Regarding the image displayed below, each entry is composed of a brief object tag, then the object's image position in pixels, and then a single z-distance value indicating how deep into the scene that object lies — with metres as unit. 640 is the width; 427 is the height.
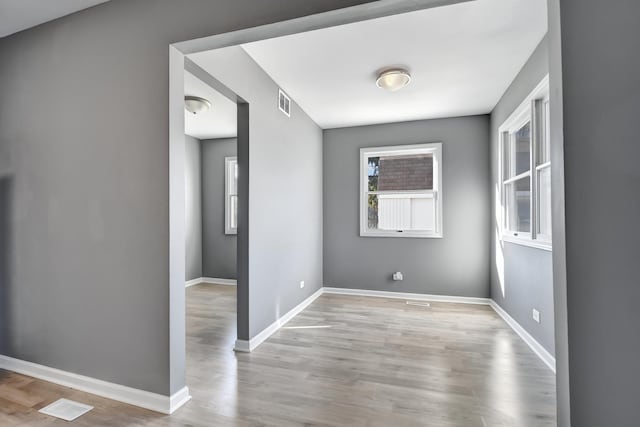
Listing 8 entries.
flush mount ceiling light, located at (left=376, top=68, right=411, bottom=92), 3.20
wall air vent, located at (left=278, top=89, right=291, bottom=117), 3.64
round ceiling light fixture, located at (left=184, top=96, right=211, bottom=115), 4.02
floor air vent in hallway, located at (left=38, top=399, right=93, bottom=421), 1.94
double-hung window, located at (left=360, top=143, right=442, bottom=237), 4.86
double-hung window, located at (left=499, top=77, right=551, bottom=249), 2.95
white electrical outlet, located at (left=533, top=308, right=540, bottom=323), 2.94
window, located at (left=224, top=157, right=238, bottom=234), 6.00
